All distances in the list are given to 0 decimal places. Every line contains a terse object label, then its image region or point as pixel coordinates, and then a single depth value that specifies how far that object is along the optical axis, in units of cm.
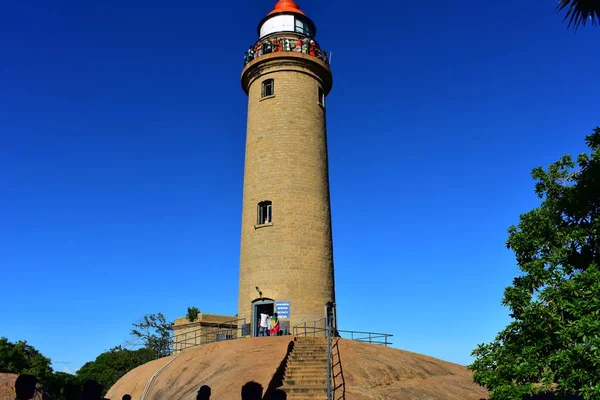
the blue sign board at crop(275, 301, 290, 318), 2286
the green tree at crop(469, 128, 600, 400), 1041
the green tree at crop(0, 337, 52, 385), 4003
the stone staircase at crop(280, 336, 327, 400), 1620
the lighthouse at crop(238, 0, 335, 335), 2341
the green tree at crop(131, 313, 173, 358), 4916
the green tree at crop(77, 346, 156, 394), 5322
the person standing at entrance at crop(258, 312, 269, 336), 2263
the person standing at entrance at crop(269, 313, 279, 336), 2164
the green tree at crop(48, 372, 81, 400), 4325
